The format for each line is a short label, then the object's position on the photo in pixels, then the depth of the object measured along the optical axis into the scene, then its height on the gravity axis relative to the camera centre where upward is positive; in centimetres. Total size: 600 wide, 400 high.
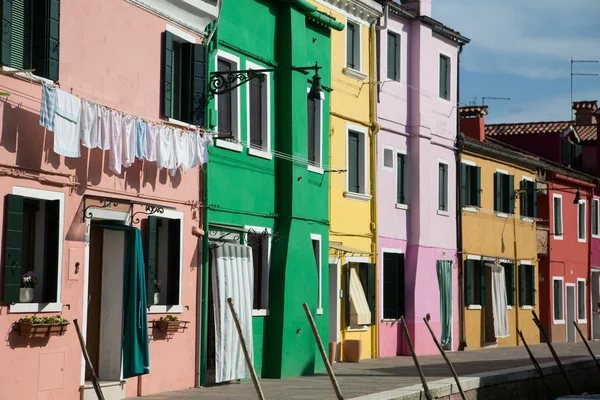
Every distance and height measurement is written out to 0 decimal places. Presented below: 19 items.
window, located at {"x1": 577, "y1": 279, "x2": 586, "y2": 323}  4284 +34
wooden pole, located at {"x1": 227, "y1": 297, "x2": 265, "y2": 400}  1338 -61
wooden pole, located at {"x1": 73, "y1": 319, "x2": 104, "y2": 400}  1202 -75
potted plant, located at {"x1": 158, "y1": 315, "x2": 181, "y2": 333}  1773 -27
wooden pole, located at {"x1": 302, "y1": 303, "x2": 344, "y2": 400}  1439 -66
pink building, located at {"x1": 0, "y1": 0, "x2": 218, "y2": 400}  1427 +134
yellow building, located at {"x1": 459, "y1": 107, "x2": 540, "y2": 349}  3419 +211
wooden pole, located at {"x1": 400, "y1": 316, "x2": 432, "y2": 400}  1779 -120
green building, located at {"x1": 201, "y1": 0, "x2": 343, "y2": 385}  1952 +196
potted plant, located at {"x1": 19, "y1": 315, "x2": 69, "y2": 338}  1434 -26
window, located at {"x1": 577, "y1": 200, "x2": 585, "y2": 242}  4331 +329
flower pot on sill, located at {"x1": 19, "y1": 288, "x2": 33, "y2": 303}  1452 +12
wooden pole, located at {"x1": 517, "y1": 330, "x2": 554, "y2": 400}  2350 -130
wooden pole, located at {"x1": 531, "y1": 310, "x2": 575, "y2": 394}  2455 -124
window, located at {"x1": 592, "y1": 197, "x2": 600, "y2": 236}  4503 +365
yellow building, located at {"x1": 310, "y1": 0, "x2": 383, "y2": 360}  2631 +295
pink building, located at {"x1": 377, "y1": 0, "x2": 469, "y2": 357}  2923 +333
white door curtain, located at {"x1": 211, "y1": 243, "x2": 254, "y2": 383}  1930 +7
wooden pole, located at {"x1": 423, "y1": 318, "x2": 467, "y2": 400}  1912 -123
